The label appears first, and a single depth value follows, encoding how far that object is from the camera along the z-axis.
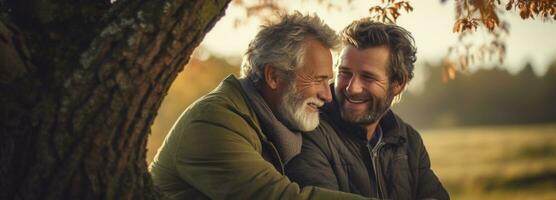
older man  3.59
